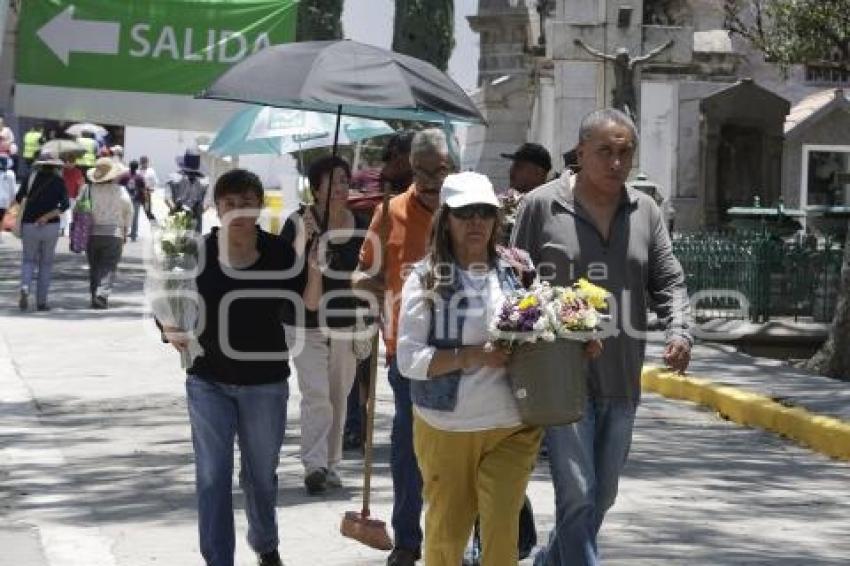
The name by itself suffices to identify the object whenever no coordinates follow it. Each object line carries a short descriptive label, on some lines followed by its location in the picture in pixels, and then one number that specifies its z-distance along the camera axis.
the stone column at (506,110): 42.66
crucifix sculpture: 28.02
